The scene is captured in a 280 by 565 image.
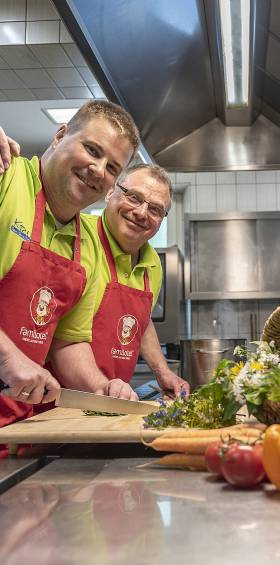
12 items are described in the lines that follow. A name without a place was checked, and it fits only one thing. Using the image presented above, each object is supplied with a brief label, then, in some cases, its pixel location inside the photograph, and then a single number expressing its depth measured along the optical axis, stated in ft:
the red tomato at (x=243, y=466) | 2.75
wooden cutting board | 3.84
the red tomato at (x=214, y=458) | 2.92
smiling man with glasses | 7.00
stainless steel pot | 9.24
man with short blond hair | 5.29
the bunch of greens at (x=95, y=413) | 4.94
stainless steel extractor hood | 4.62
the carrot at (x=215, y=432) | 3.41
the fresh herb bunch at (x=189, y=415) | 3.94
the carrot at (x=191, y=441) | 3.27
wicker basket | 3.43
